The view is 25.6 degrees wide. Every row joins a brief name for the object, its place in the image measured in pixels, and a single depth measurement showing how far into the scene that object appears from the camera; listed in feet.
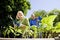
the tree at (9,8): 38.00
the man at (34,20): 6.11
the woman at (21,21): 4.82
